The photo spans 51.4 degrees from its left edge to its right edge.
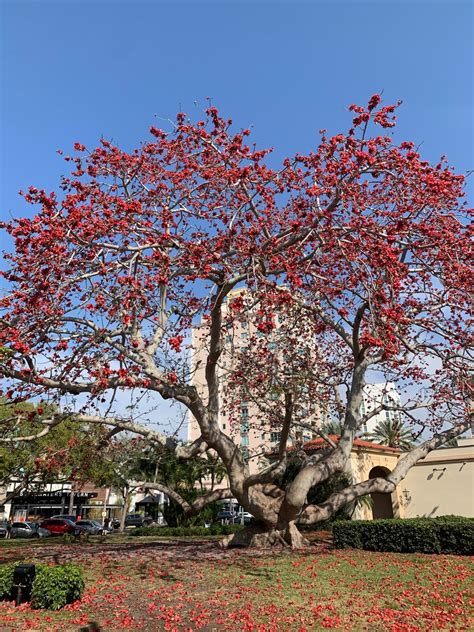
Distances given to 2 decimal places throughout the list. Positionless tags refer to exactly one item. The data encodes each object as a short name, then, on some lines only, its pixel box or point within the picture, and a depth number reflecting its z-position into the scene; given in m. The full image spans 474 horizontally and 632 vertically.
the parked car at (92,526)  33.22
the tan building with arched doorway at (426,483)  20.73
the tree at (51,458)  14.80
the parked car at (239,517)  39.41
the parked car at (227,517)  41.01
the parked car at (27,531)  30.95
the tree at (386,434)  34.90
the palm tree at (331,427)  29.48
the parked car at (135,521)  42.21
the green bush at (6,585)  7.61
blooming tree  8.10
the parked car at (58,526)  32.81
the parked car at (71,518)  38.99
